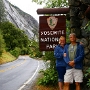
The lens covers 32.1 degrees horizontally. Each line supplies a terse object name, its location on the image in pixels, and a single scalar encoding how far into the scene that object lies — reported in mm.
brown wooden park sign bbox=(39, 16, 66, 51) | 5094
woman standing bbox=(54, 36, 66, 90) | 4723
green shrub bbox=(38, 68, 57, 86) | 6233
